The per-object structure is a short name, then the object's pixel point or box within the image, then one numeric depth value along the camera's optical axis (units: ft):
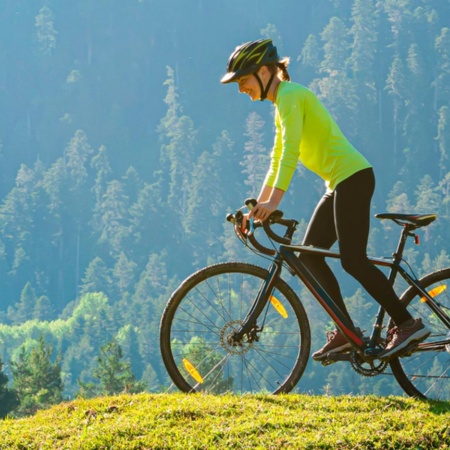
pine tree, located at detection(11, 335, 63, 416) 215.10
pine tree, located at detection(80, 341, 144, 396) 239.30
